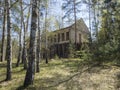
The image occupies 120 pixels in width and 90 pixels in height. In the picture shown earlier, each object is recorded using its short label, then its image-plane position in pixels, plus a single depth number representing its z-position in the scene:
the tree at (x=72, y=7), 11.85
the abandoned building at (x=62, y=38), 14.53
